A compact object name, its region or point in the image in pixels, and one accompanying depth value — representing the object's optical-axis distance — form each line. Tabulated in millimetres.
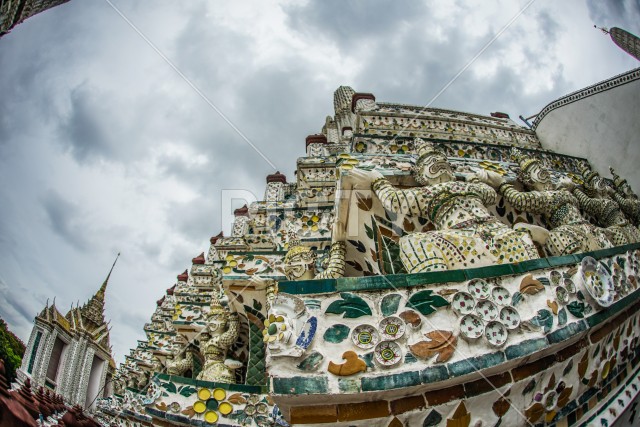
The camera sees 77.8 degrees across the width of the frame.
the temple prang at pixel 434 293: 2047
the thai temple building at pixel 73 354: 24672
